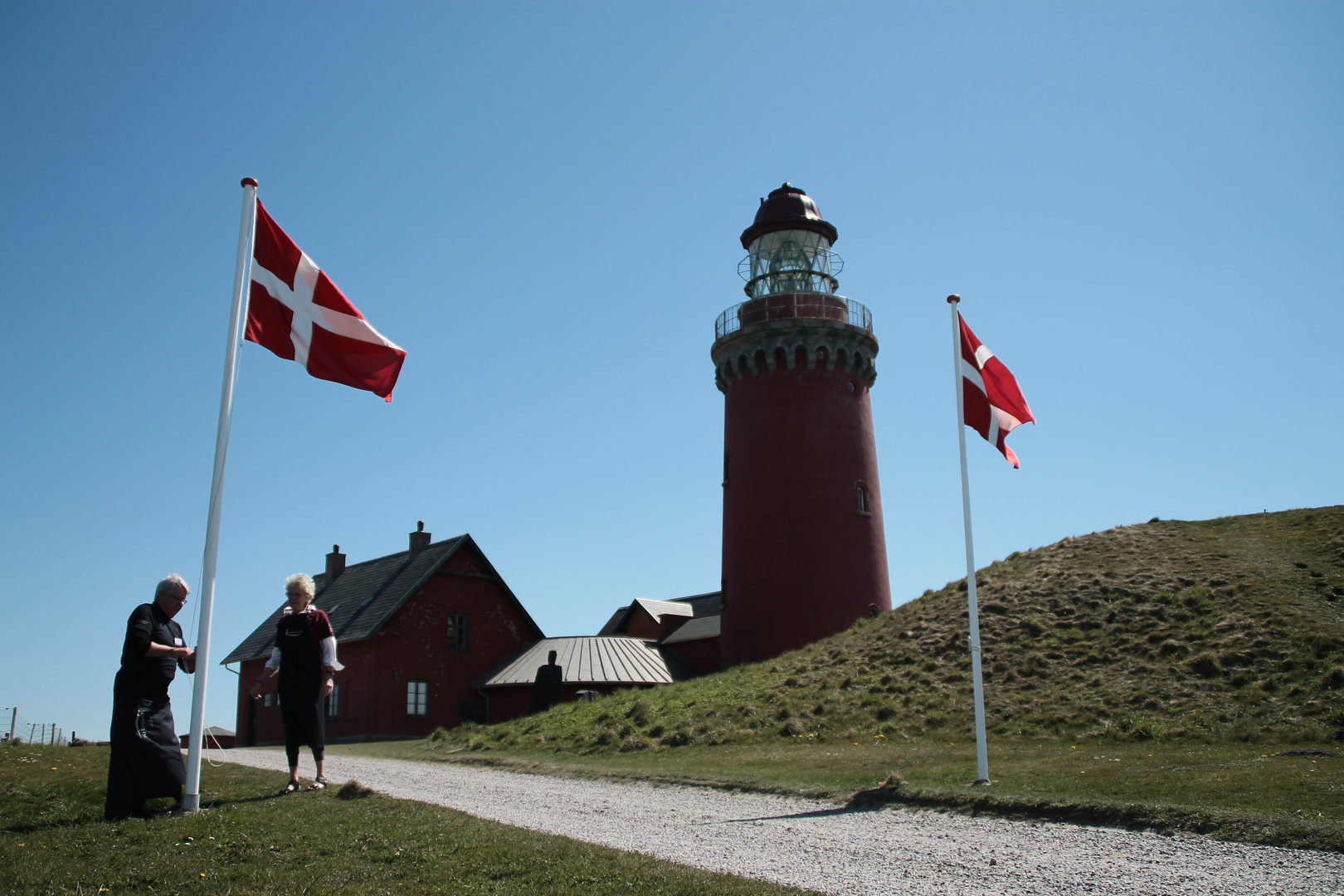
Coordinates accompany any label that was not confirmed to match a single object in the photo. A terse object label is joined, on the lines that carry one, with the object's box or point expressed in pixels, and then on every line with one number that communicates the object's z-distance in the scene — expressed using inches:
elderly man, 296.0
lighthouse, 1166.3
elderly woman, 353.7
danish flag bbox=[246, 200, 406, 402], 390.6
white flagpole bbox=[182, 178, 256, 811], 306.3
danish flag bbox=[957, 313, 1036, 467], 552.4
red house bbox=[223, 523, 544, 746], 1301.7
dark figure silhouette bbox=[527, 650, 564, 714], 1052.5
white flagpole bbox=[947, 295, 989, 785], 444.1
